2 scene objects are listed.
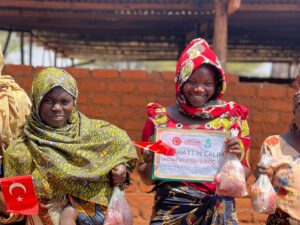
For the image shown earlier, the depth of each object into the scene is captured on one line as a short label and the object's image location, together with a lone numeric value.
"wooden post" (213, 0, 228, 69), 5.29
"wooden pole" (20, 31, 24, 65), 7.74
